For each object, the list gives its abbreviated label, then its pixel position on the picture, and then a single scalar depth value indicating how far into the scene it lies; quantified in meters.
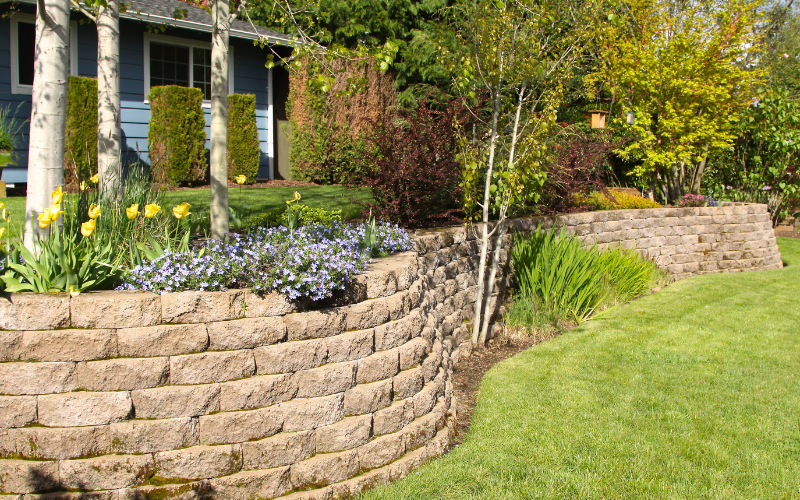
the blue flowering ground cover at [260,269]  3.33
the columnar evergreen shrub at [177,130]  11.02
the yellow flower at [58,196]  3.38
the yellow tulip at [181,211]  3.71
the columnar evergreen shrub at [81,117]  10.00
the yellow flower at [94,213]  3.44
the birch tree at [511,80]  5.41
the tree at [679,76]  11.57
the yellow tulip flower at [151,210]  3.57
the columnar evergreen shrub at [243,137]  12.03
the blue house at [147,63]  10.45
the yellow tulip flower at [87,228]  3.27
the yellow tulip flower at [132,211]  3.55
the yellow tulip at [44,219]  3.17
